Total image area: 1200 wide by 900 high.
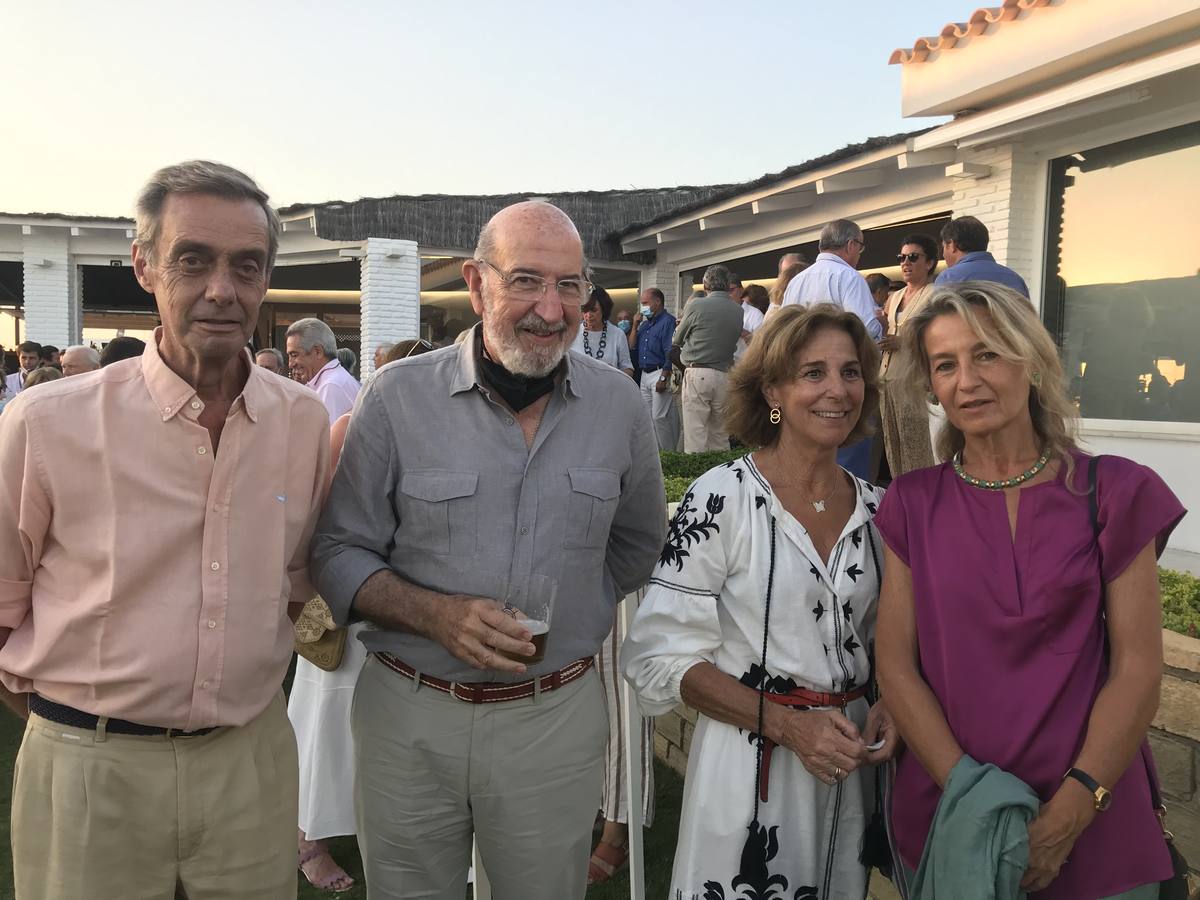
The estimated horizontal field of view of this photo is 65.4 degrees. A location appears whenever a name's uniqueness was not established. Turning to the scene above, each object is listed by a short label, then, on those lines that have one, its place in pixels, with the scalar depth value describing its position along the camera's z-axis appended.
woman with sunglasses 6.19
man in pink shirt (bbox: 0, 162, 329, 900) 1.95
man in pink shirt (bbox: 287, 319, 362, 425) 7.25
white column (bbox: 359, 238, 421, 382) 14.95
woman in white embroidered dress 2.32
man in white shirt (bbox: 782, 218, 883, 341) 6.81
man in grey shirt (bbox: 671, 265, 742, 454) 9.82
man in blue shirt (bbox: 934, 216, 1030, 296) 5.82
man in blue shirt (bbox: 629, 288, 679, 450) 12.67
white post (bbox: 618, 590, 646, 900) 3.55
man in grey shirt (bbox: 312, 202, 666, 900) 2.35
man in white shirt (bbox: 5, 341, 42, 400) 12.59
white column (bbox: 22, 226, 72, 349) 17.45
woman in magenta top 1.97
